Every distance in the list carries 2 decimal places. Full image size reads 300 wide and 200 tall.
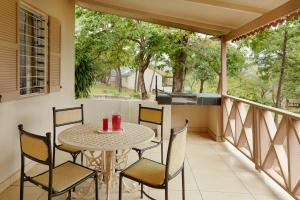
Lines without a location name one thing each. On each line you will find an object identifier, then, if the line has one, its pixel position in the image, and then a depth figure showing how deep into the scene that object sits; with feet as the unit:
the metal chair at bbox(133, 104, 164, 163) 10.12
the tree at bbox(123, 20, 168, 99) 19.61
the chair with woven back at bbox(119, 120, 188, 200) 6.48
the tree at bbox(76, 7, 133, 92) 19.57
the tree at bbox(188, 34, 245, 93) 21.20
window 10.04
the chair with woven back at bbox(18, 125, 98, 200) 5.95
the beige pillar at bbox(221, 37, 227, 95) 15.80
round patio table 6.79
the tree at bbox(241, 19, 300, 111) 23.82
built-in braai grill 16.20
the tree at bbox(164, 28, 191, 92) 20.12
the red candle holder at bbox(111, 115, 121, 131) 8.36
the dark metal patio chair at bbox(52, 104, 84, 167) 8.96
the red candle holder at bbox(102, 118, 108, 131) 8.22
